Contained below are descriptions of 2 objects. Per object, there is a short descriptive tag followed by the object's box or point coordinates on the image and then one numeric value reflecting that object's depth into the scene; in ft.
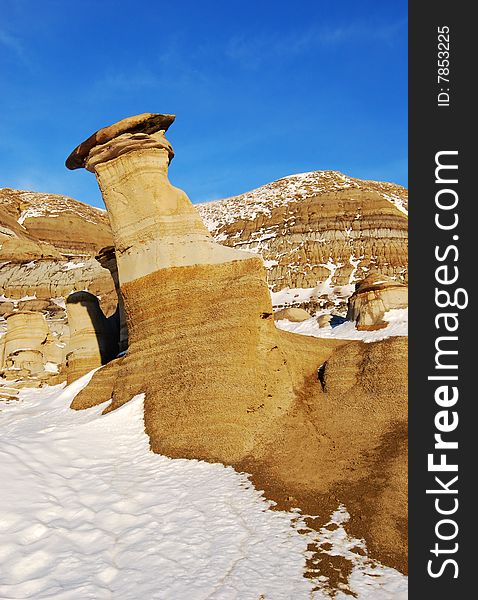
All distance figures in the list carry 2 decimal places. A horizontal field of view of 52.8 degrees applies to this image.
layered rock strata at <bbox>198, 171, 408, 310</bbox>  199.62
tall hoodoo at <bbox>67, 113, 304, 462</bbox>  34.76
